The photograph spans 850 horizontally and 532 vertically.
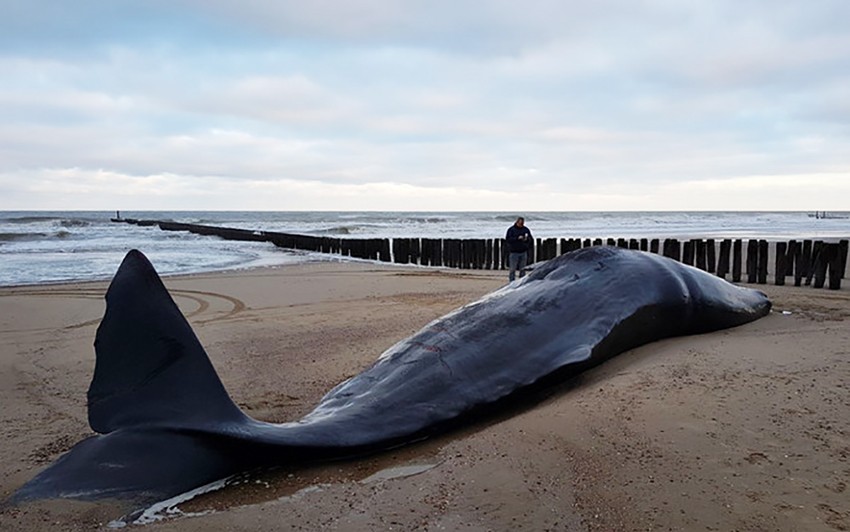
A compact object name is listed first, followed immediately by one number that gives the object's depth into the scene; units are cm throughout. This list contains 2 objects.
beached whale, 366
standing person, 1538
